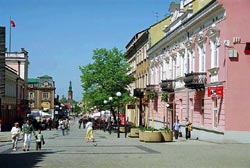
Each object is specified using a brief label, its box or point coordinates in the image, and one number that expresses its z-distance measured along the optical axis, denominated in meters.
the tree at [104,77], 62.97
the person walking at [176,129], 35.22
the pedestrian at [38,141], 25.84
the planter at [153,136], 31.31
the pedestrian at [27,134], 25.50
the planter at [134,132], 38.84
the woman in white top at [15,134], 26.17
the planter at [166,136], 31.72
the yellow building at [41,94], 132.25
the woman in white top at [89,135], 33.12
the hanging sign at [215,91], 29.05
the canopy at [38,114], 70.08
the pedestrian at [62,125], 48.38
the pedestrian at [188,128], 34.00
